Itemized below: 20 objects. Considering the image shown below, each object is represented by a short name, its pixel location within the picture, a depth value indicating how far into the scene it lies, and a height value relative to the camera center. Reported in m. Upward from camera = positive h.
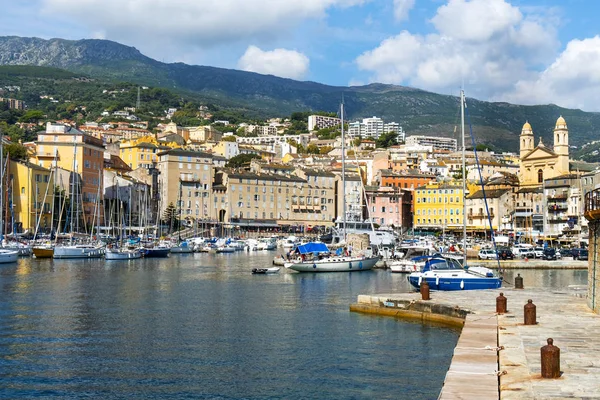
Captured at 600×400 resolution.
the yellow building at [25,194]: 93.88 +3.17
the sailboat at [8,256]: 65.06 -3.18
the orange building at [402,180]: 150.00 +8.29
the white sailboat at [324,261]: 58.95 -3.20
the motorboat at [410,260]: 57.66 -3.24
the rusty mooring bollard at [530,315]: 22.86 -2.83
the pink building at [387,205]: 139.88 +2.96
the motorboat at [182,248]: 93.75 -3.56
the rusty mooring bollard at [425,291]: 30.91 -2.88
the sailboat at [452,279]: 37.47 -2.87
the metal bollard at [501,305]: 25.61 -2.84
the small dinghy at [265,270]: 59.17 -3.95
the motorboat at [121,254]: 74.18 -3.44
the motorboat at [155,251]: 82.81 -3.50
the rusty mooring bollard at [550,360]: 15.22 -2.82
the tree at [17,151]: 108.31 +9.91
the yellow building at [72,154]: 107.06 +9.37
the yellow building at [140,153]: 153.50 +13.74
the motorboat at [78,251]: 74.38 -3.17
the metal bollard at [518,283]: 35.05 -2.87
